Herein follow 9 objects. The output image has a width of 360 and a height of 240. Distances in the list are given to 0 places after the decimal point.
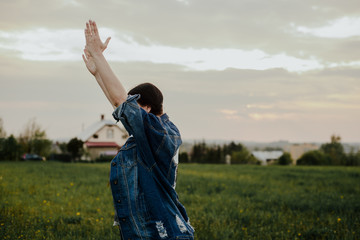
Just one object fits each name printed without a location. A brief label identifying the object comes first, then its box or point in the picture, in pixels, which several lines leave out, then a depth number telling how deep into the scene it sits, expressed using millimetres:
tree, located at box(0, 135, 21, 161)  33625
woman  2268
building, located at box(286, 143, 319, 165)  107562
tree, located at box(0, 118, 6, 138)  35875
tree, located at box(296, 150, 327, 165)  50875
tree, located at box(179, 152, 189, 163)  42331
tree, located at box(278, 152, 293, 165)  46747
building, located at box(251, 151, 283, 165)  78250
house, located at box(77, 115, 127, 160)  38781
